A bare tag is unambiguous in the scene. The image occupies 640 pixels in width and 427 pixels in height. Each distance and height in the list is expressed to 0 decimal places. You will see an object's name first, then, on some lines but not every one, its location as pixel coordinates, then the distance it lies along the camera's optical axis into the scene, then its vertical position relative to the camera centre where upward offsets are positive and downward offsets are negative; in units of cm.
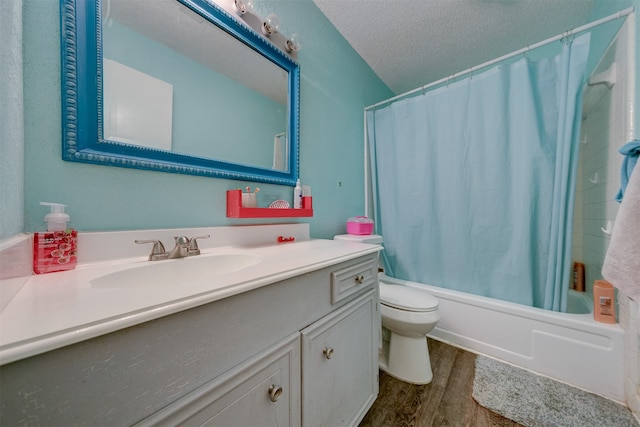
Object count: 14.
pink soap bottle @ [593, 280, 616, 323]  110 -46
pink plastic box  159 -11
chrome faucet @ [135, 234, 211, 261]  75 -14
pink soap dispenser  56 -9
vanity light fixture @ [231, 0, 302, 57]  102 +93
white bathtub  106 -70
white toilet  117 -65
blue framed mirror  67 +46
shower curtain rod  103 +93
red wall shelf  95 +0
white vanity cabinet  30 -31
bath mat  95 -88
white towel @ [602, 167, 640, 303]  72 -11
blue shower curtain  121 +20
